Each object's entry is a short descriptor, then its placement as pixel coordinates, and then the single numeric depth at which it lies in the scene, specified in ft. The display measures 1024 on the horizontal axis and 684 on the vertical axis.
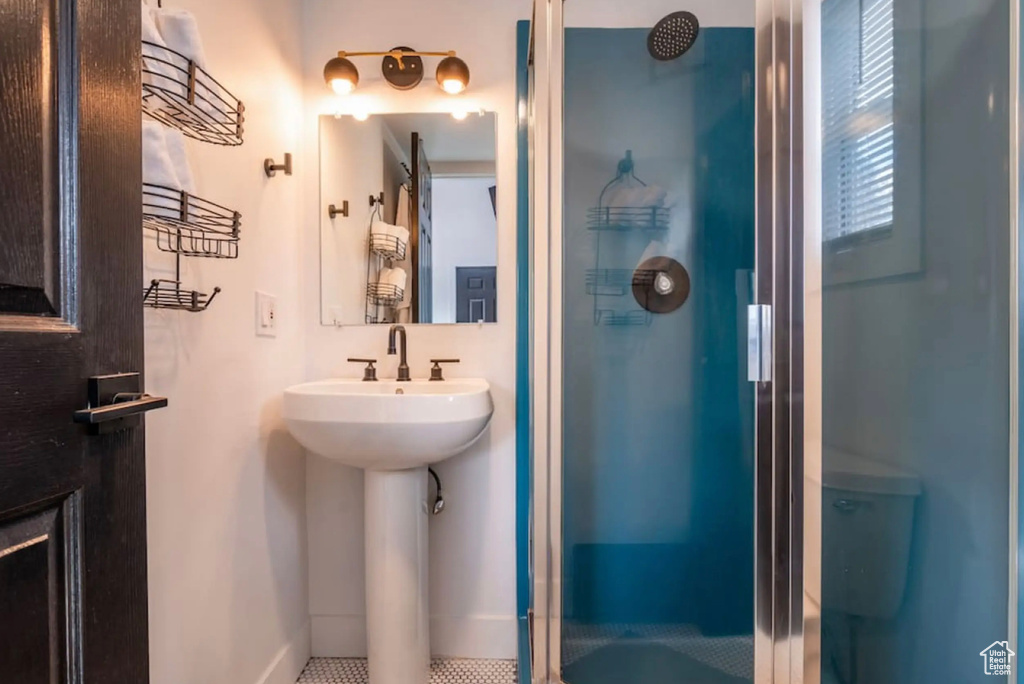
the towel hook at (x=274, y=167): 4.33
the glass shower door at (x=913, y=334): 2.48
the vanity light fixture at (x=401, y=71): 4.88
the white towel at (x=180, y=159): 2.45
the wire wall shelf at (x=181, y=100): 2.43
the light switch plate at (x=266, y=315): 4.17
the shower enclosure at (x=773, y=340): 2.62
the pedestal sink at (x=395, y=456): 3.69
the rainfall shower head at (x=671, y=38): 4.37
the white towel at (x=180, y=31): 2.43
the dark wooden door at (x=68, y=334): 1.41
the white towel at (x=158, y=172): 2.31
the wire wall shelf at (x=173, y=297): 2.79
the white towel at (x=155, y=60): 2.35
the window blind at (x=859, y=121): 3.03
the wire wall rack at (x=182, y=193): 2.44
